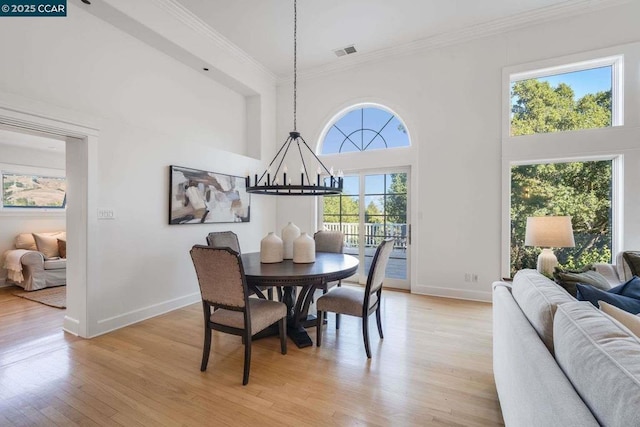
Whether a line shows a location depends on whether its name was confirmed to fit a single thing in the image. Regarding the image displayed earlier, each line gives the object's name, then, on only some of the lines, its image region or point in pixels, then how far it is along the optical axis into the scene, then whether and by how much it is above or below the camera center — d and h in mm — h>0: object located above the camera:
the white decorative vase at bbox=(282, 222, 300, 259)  3191 -289
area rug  4101 -1272
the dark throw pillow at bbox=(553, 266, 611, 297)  1750 -414
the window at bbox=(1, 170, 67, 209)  5504 +394
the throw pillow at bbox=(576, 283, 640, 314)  1438 -430
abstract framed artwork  3818 +195
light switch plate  3070 -32
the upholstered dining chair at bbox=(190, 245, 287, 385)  2160 -670
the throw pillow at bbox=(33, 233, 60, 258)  5289 -611
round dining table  2365 -525
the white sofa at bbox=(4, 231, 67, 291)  4754 -847
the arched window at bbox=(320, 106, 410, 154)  4801 +1342
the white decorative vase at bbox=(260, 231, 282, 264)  2938 -383
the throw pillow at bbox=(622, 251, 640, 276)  2520 -420
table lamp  2830 -229
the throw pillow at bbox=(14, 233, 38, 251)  5281 -559
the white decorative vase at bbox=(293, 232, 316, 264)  2893 -375
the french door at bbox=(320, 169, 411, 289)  4754 -84
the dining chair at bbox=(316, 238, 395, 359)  2566 -793
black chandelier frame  2594 +217
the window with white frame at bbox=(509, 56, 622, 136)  3631 +1470
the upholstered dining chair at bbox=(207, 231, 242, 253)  3389 -336
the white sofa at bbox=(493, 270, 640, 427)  771 -505
